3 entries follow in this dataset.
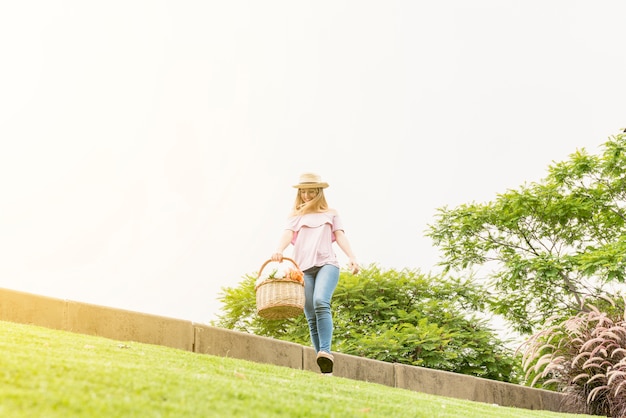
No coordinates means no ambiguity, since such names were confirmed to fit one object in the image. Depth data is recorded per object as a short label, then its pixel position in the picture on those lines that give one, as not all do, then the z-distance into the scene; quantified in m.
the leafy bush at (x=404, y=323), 16.05
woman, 7.32
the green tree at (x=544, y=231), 17.72
